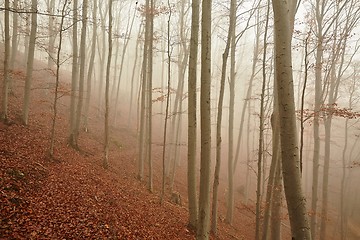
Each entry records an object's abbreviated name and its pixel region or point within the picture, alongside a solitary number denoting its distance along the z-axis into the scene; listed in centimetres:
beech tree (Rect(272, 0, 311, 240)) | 332
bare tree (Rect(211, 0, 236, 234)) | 965
